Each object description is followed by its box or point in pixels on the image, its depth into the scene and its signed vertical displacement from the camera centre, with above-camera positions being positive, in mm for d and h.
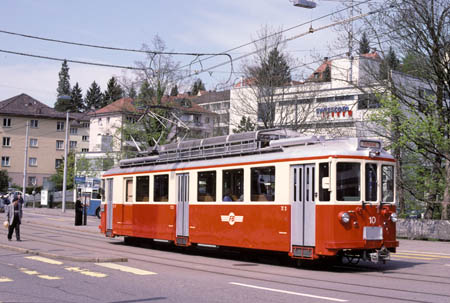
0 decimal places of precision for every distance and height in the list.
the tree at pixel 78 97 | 140625 +23410
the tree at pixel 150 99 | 46375 +7754
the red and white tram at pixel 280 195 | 14203 +265
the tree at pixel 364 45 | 30180 +7740
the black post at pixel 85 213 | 36281 -630
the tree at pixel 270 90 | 36875 +6818
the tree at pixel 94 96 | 143125 +24174
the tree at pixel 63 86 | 138500 +25420
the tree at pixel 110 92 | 126825 +22672
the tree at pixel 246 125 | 40688 +5308
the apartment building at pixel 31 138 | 89812 +9232
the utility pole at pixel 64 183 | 48881 +1447
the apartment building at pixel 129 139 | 47781 +6112
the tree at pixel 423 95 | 26141 +5024
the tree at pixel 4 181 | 80250 +2557
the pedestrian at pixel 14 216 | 22391 -522
